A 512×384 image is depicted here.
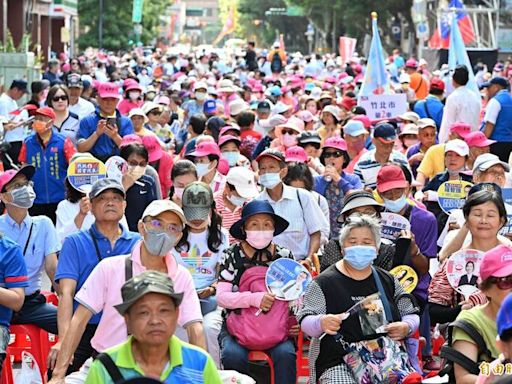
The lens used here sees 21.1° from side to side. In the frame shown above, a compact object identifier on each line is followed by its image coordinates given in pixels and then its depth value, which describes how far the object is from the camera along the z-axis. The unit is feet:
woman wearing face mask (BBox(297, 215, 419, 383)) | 24.18
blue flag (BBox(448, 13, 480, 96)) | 73.93
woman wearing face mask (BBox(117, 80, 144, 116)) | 61.93
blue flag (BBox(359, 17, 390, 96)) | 67.27
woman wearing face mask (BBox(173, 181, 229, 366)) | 29.58
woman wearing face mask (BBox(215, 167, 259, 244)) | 36.58
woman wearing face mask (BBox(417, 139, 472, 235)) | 39.34
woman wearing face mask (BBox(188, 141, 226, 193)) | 41.45
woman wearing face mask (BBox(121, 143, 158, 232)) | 39.27
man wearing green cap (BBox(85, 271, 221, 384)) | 17.67
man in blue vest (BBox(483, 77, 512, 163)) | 55.93
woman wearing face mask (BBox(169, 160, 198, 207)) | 37.47
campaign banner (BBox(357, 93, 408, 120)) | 63.36
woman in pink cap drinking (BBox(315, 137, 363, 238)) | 38.22
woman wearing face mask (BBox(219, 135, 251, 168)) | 45.69
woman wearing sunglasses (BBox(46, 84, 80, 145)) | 48.96
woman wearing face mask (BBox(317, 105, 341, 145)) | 55.16
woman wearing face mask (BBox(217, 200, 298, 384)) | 27.17
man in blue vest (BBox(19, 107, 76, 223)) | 42.11
